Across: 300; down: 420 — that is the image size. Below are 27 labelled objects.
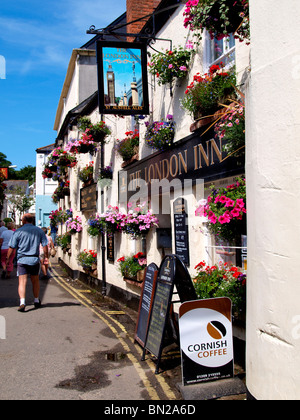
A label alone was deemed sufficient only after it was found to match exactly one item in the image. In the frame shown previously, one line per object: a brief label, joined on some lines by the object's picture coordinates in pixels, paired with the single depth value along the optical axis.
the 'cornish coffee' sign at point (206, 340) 4.60
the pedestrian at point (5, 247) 14.03
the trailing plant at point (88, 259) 13.70
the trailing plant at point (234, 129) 5.17
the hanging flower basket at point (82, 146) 12.43
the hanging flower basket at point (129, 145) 10.18
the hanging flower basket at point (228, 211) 4.84
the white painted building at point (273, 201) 3.24
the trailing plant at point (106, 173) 12.11
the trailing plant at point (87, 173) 14.66
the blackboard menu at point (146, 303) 5.98
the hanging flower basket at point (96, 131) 11.84
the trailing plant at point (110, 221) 9.81
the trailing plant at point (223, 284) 5.27
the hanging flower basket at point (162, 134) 7.81
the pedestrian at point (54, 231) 26.37
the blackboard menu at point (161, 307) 5.24
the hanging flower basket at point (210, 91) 6.02
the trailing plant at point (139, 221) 8.72
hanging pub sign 8.09
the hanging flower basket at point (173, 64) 7.36
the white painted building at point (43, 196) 39.12
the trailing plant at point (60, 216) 18.91
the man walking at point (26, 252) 8.26
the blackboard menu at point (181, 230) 7.22
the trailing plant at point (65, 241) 18.41
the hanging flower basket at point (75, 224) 16.14
